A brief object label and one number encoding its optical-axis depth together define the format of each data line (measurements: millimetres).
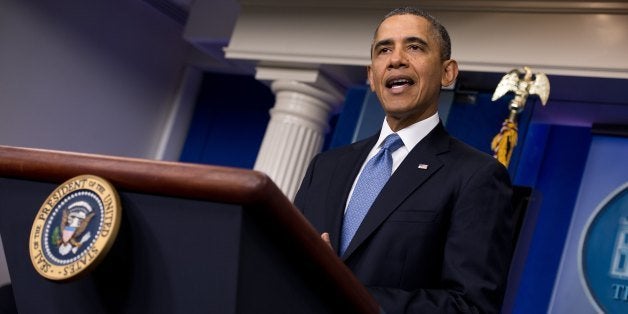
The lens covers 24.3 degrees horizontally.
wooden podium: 2108
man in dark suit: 2556
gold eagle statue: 4668
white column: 6232
